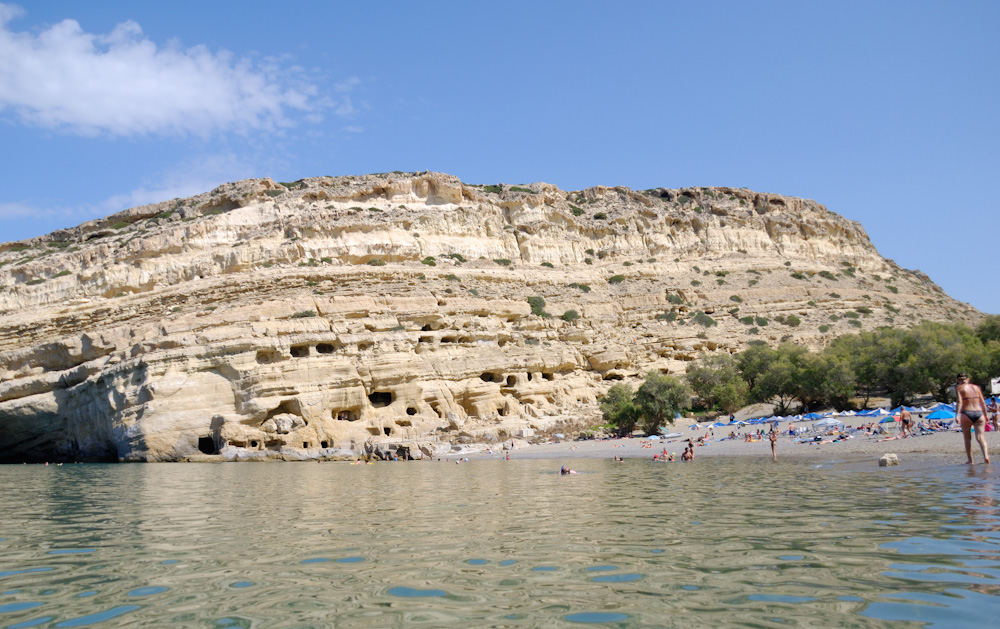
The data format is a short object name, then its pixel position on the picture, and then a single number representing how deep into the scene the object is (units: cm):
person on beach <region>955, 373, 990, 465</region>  1151
